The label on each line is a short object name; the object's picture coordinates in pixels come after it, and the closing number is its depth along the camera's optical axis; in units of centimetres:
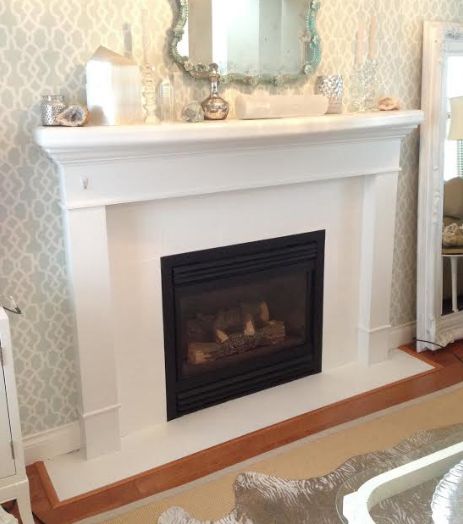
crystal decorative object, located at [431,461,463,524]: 154
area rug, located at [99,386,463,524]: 207
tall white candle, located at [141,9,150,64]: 213
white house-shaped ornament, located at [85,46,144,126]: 201
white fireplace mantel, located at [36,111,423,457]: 207
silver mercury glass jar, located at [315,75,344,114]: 257
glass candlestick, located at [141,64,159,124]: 216
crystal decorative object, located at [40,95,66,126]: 198
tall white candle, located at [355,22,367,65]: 260
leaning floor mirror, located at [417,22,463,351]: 284
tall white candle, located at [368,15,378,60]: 261
